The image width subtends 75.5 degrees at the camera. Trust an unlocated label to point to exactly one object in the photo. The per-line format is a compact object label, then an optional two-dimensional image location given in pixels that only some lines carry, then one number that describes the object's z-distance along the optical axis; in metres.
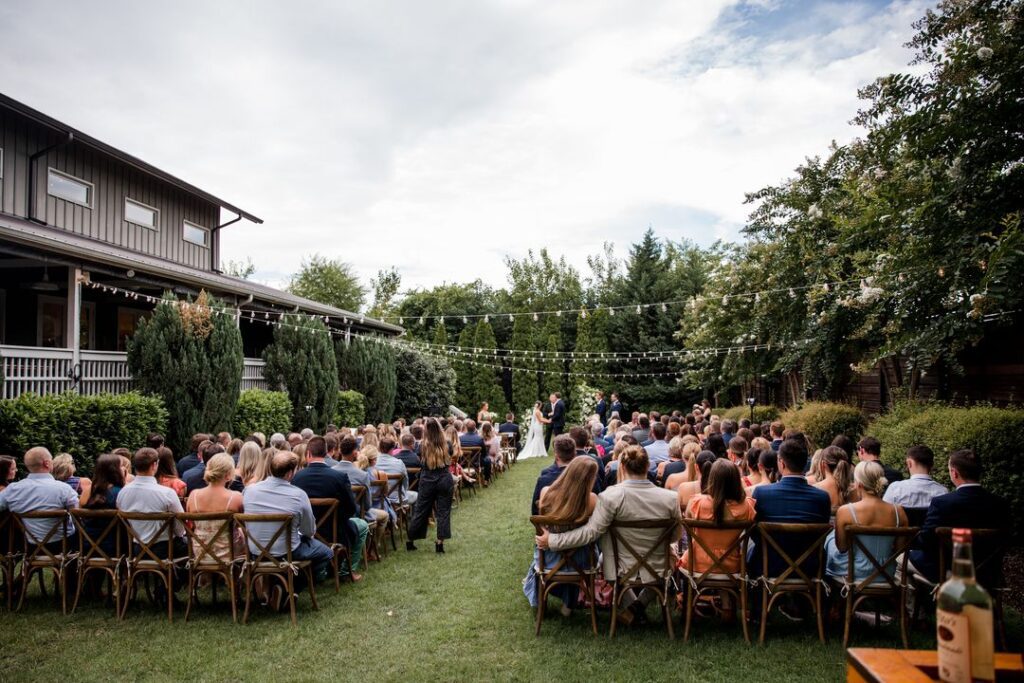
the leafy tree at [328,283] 45.25
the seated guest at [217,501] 5.54
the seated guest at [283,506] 5.43
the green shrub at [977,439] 6.49
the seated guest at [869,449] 5.68
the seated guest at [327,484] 6.08
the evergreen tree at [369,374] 18.80
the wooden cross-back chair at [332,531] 5.93
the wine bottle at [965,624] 1.68
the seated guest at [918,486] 5.24
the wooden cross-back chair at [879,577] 4.54
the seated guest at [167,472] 6.40
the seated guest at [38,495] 5.55
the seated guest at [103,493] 5.58
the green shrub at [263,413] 13.01
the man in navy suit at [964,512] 4.53
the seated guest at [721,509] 4.86
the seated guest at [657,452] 9.01
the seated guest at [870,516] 4.72
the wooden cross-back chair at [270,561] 5.26
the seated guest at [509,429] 17.42
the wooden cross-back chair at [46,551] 5.49
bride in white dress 19.12
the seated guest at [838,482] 5.56
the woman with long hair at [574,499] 5.12
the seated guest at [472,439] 11.95
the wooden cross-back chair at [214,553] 5.25
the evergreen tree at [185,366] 11.09
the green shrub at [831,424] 11.75
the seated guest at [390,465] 8.23
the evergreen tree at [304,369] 15.23
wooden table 1.91
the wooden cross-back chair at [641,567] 4.89
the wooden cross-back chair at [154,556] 5.33
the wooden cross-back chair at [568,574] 5.10
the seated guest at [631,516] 4.97
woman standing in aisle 7.75
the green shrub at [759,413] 17.44
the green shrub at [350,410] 17.09
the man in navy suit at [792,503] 4.89
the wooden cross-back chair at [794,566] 4.68
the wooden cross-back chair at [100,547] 5.39
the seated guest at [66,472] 6.16
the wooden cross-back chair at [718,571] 4.82
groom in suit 18.61
